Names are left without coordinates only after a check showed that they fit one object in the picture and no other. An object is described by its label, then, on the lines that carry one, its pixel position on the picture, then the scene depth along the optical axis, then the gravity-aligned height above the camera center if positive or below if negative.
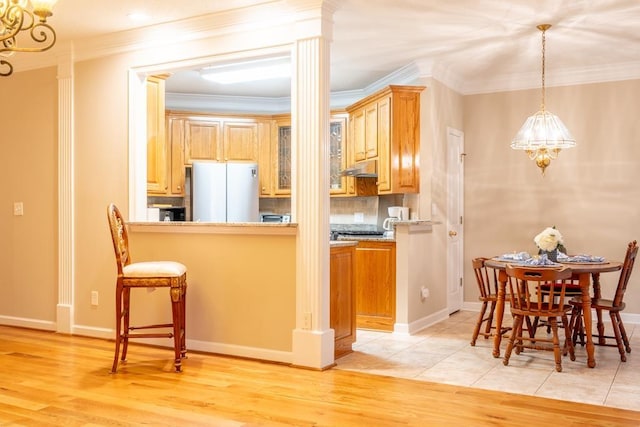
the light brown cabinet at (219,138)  7.68 +0.86
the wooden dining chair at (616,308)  4.67 -0.78
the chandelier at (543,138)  5.43 +0.61
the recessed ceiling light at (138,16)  4.68 +1.45
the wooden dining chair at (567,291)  5.04 -0.70
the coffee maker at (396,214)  6.27 -0.08
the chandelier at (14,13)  2.61 +0.83
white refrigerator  7.58 +0.17
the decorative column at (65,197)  5.47 +0.07
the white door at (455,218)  6.64 -0.13
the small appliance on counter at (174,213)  7.47 -0.09
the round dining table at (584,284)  4.39 -0.57
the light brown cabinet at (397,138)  6.05 +0.68
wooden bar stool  4.16 -0.52
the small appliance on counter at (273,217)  7.98 -0.15
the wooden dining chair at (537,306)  4.26 -0.71
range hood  6.41 +0.39
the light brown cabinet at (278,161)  7.82 +0.57
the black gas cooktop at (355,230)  7.00 -0.29
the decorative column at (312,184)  4.27 +0.15
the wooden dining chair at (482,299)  5.07 -0.76
